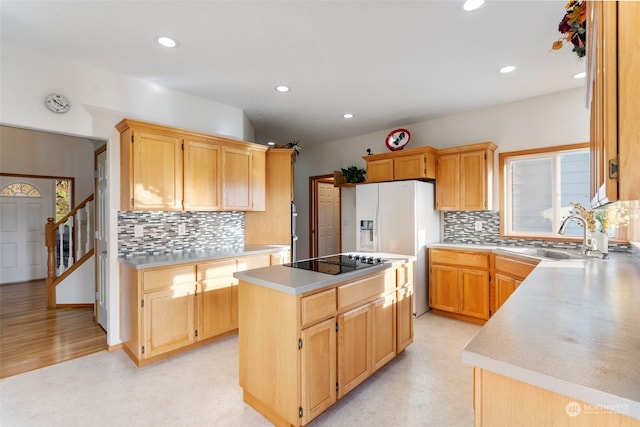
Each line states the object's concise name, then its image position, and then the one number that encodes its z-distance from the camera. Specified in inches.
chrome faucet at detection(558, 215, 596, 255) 110.4
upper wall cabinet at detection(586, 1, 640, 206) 27.5
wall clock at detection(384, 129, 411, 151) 169.2
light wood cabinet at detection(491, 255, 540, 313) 115.8
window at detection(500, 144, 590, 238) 134.0
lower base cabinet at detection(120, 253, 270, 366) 103.7
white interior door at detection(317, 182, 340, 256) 241.8
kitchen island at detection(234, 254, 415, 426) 69.2
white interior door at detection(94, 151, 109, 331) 125.8
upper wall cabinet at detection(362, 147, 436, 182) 154.3
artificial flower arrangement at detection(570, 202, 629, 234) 108.0
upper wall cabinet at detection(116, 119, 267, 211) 112.2
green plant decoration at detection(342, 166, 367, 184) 192.1
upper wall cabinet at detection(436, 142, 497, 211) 146.3
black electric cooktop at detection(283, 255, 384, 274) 86.0
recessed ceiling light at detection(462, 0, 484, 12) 76.1
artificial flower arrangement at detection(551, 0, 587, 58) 51.4
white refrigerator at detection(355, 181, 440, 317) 149.7
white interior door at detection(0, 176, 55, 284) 217.5
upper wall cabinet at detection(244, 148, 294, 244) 162.4
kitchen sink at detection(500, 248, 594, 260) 119.3
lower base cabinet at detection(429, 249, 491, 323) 137.3
